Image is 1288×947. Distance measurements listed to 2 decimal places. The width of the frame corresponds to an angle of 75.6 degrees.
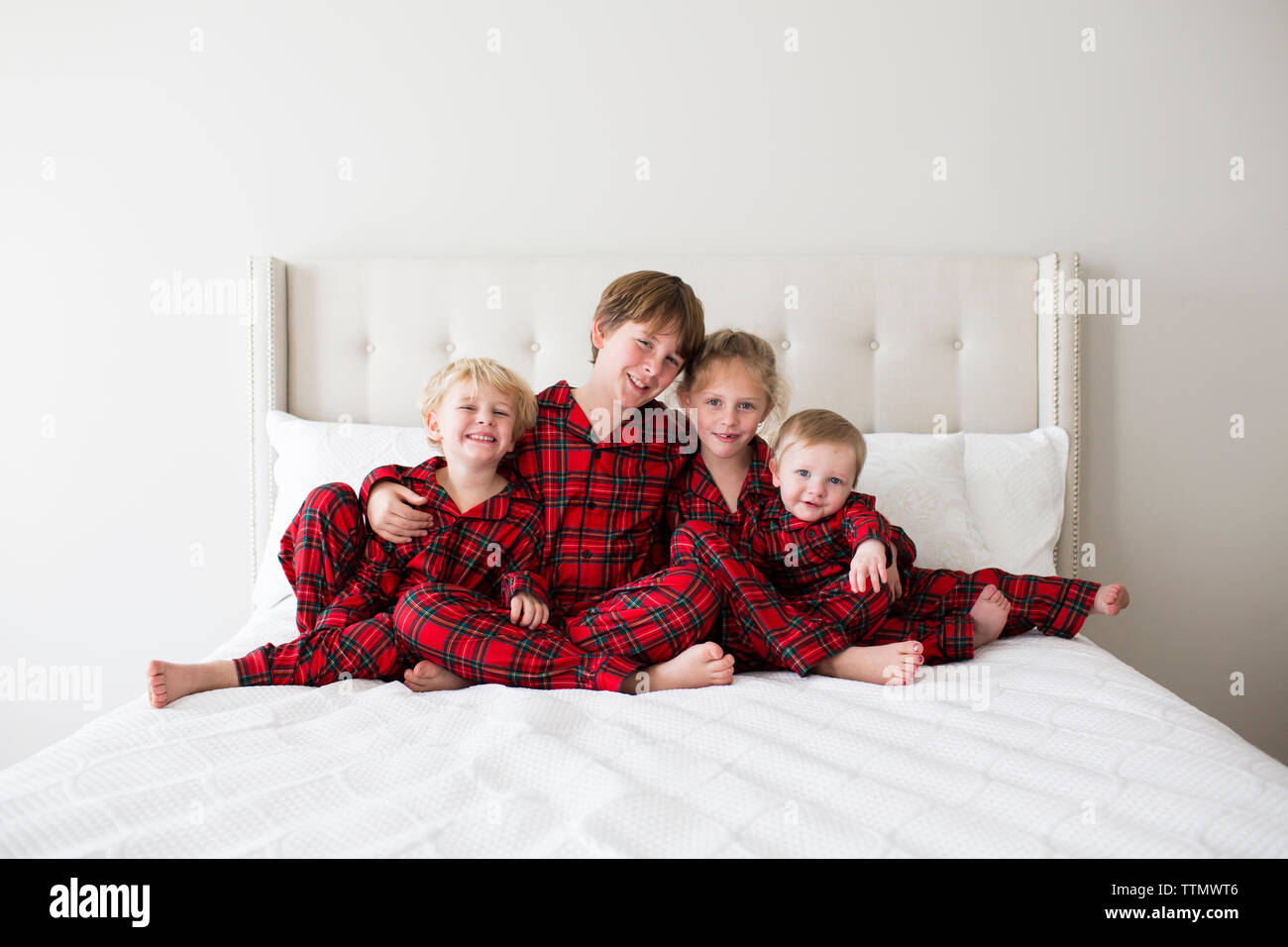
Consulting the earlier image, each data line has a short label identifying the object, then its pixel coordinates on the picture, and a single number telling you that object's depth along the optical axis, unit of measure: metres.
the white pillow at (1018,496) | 1.79
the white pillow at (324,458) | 1.77
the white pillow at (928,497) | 1.66
